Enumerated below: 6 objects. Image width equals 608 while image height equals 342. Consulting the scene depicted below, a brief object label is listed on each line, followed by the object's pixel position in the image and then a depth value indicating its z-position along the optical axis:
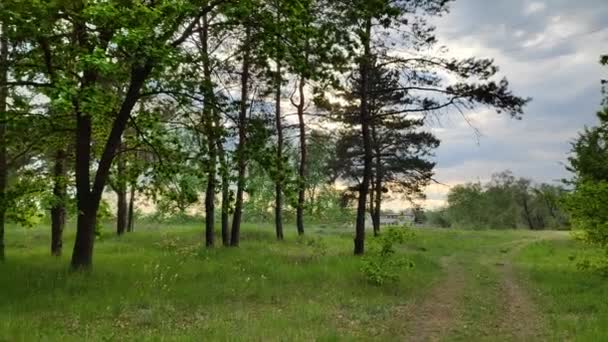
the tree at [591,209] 13.00
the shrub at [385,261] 13.99
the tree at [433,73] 17.55
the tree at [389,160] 33.47
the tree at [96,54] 9.51
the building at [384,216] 59.15
